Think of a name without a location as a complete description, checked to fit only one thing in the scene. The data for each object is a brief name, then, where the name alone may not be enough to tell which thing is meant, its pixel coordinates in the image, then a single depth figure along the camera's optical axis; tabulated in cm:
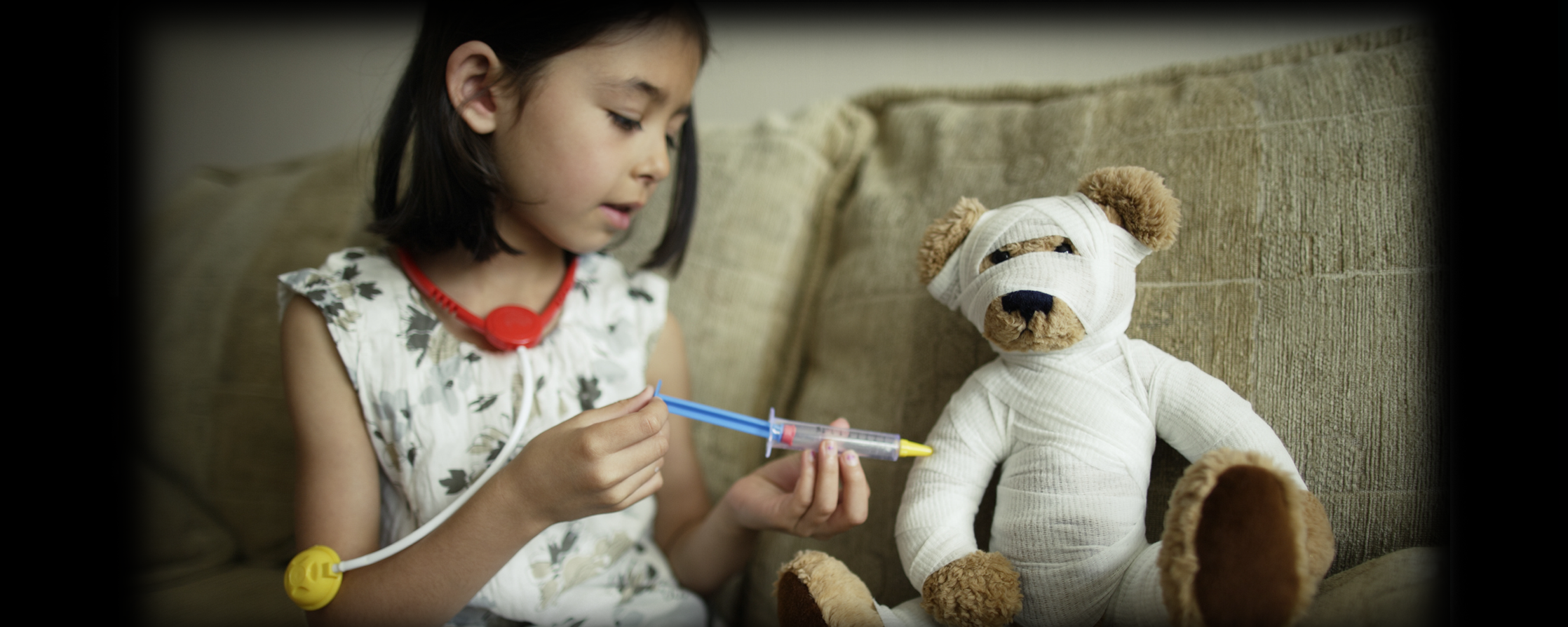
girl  59
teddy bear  45
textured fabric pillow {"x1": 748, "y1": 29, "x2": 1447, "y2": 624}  49
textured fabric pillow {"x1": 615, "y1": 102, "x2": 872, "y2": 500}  89
